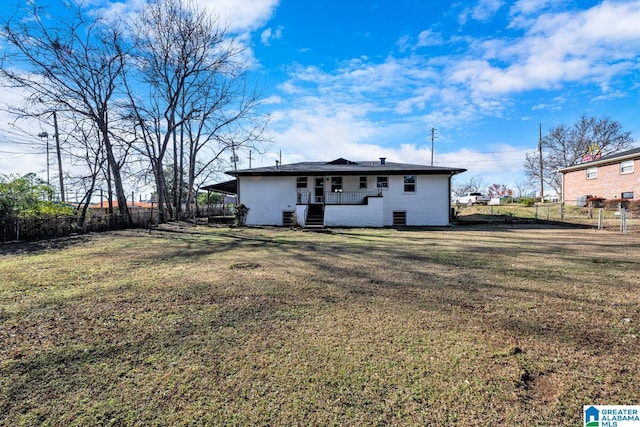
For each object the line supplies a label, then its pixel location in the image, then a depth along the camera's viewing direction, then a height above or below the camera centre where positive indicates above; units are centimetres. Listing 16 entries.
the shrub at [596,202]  2024 +4
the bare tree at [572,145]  3422 +692
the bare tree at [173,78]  1759 +860
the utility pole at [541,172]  3721 +404
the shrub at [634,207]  1690 -32
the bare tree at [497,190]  6179 +314
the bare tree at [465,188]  6156 +358
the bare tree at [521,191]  5784 +263
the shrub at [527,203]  2732 +10
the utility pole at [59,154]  1679 +387
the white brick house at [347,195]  1652 +79
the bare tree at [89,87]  1377 +636
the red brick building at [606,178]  1941 +178
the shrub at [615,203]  1804 -8
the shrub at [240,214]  1692 -22
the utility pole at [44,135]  1738 +490
